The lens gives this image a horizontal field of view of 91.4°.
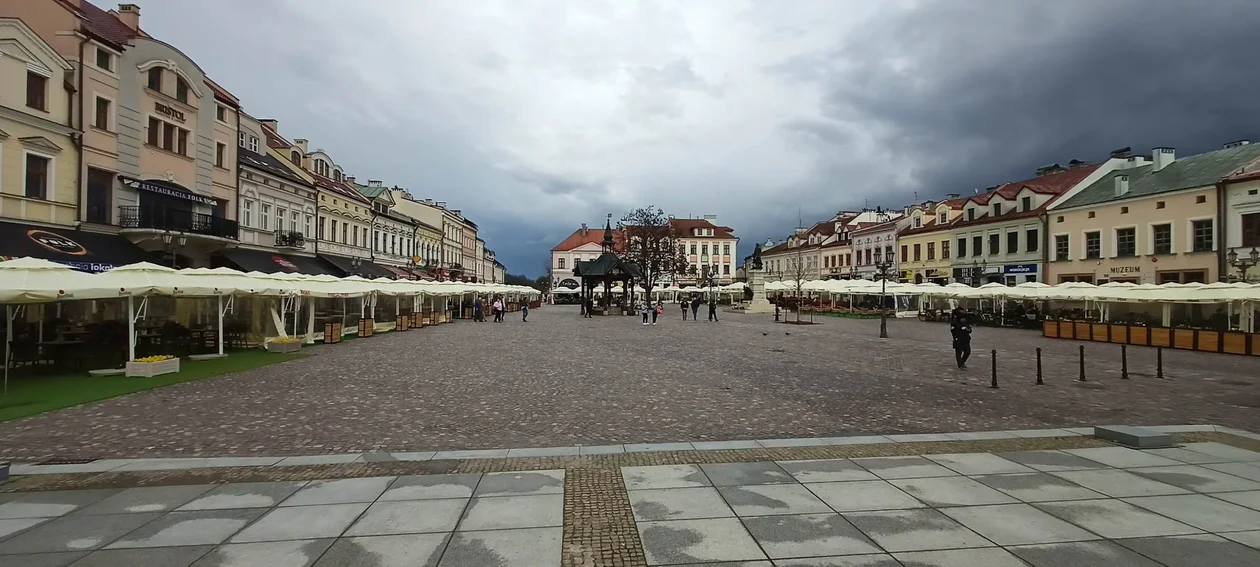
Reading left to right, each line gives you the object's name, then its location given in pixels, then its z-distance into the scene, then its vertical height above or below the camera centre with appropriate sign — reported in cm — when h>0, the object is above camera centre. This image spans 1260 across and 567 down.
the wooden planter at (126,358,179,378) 1369 -189
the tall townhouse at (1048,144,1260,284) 3241 +428
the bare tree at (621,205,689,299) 6806 +536
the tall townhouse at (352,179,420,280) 5025 +472
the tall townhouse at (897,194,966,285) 5381 +469
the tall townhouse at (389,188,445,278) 6078 +613
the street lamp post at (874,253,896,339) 2620 -130
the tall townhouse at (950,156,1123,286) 4316 +519
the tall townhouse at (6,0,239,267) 2366 +669
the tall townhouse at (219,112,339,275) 3322 +446
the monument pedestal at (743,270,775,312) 5203 -24
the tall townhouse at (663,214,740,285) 10662 +737
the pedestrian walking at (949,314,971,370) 1541 -114
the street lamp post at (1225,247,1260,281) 2473 +152
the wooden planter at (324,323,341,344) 2305 -172
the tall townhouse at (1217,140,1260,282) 2947 +386
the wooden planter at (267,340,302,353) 1958 -192
